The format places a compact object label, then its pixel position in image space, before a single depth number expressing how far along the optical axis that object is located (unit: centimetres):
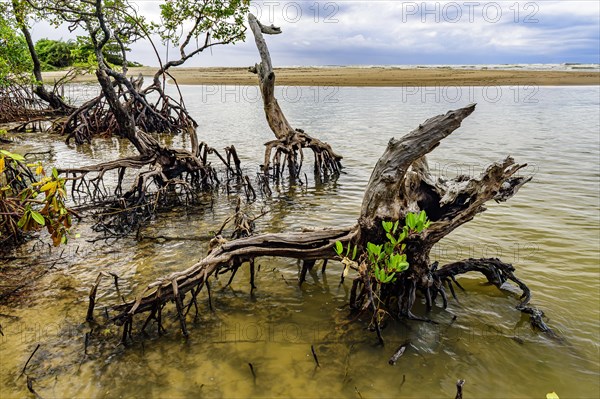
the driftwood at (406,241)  323
